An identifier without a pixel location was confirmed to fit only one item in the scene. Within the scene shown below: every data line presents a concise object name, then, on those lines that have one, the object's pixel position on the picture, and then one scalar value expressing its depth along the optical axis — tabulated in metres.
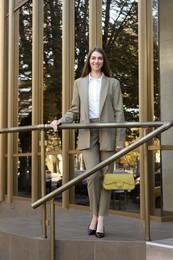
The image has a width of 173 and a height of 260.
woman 4.27
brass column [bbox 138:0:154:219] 5.88
